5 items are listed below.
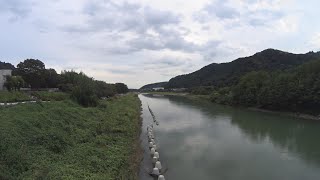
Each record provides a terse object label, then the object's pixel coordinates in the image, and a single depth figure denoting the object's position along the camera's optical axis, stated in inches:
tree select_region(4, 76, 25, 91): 1084.3
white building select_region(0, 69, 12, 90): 1121.9
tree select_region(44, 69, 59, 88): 1491.2
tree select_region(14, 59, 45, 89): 1374.1
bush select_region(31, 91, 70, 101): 935.6
